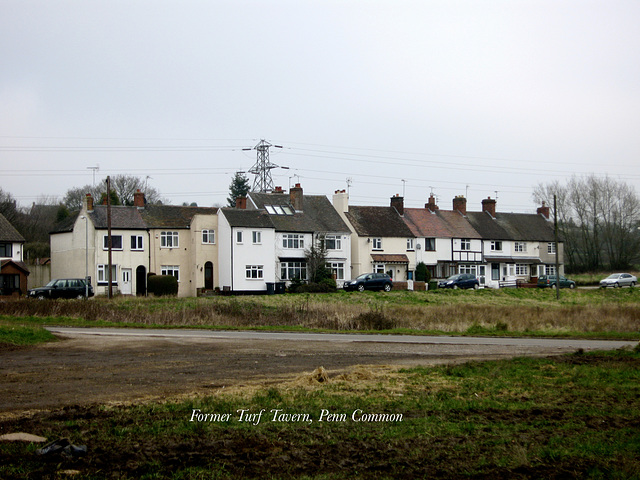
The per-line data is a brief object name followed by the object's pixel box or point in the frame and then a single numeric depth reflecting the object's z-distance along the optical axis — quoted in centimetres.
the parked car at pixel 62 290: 5144
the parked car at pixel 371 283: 6241
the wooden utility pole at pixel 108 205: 4882
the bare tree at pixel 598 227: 9288
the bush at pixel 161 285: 5834
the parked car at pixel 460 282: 6725
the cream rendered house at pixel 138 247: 6066
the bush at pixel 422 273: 7250
